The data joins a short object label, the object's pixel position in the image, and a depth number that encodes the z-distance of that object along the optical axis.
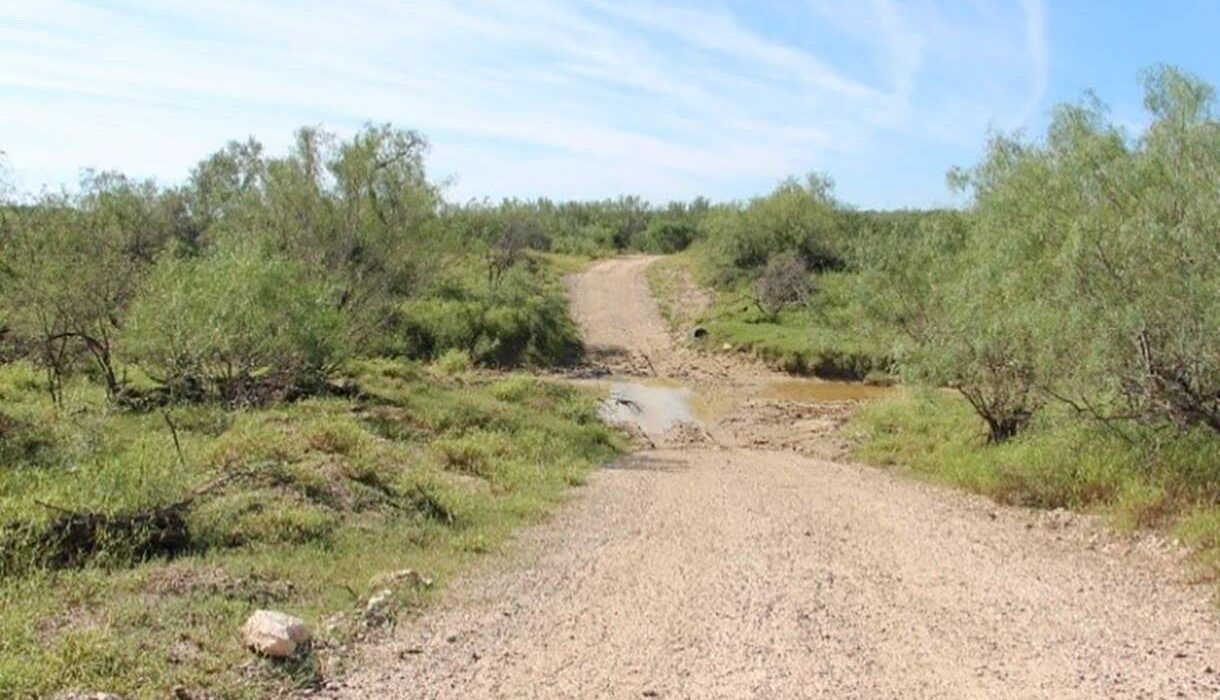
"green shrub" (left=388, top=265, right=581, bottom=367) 33.03
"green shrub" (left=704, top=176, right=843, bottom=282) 47.72
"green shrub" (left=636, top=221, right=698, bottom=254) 73.62
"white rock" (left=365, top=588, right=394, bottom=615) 8.02
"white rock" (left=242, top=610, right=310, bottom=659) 6.74
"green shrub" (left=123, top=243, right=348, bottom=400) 16.56
